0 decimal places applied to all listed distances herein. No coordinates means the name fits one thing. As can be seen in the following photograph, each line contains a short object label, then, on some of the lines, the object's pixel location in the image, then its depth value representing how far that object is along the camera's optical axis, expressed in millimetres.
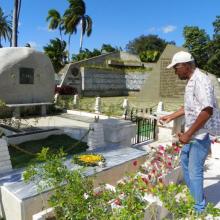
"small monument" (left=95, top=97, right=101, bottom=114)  14813
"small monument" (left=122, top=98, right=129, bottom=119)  14221
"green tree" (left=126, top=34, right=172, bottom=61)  63469
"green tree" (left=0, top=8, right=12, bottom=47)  43938
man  3043
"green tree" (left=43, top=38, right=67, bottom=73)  32062
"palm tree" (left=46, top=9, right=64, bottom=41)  41969
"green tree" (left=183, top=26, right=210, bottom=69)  35250
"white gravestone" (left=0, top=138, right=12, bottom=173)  4191
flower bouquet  4590
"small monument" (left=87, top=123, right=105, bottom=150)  5910
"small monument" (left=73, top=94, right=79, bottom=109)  16094
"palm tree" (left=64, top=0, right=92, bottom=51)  40625
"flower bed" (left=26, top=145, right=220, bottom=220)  2080
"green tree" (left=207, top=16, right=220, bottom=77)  33250
